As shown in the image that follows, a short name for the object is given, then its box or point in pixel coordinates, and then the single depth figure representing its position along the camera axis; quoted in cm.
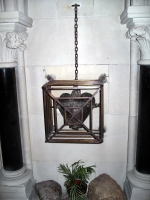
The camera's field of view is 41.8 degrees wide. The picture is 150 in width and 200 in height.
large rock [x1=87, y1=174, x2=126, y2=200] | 195
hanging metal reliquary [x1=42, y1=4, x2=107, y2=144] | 163
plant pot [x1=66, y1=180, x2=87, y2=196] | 208
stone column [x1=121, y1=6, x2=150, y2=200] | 166
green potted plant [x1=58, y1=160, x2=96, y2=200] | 201
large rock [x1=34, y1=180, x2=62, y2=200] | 207
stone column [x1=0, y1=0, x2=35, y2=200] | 176
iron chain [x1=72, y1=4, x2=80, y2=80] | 183
